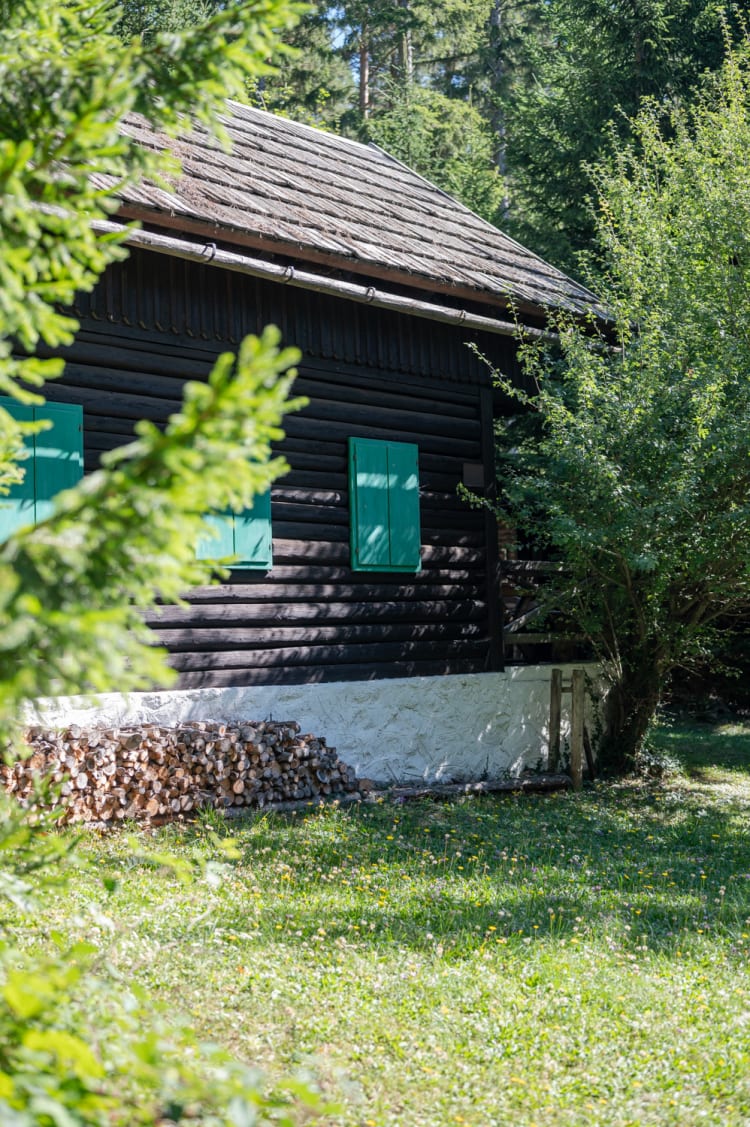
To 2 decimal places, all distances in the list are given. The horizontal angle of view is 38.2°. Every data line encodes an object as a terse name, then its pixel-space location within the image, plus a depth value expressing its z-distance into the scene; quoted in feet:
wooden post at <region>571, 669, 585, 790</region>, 33.42
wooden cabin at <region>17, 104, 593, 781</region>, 26.32
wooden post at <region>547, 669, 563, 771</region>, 35.01
